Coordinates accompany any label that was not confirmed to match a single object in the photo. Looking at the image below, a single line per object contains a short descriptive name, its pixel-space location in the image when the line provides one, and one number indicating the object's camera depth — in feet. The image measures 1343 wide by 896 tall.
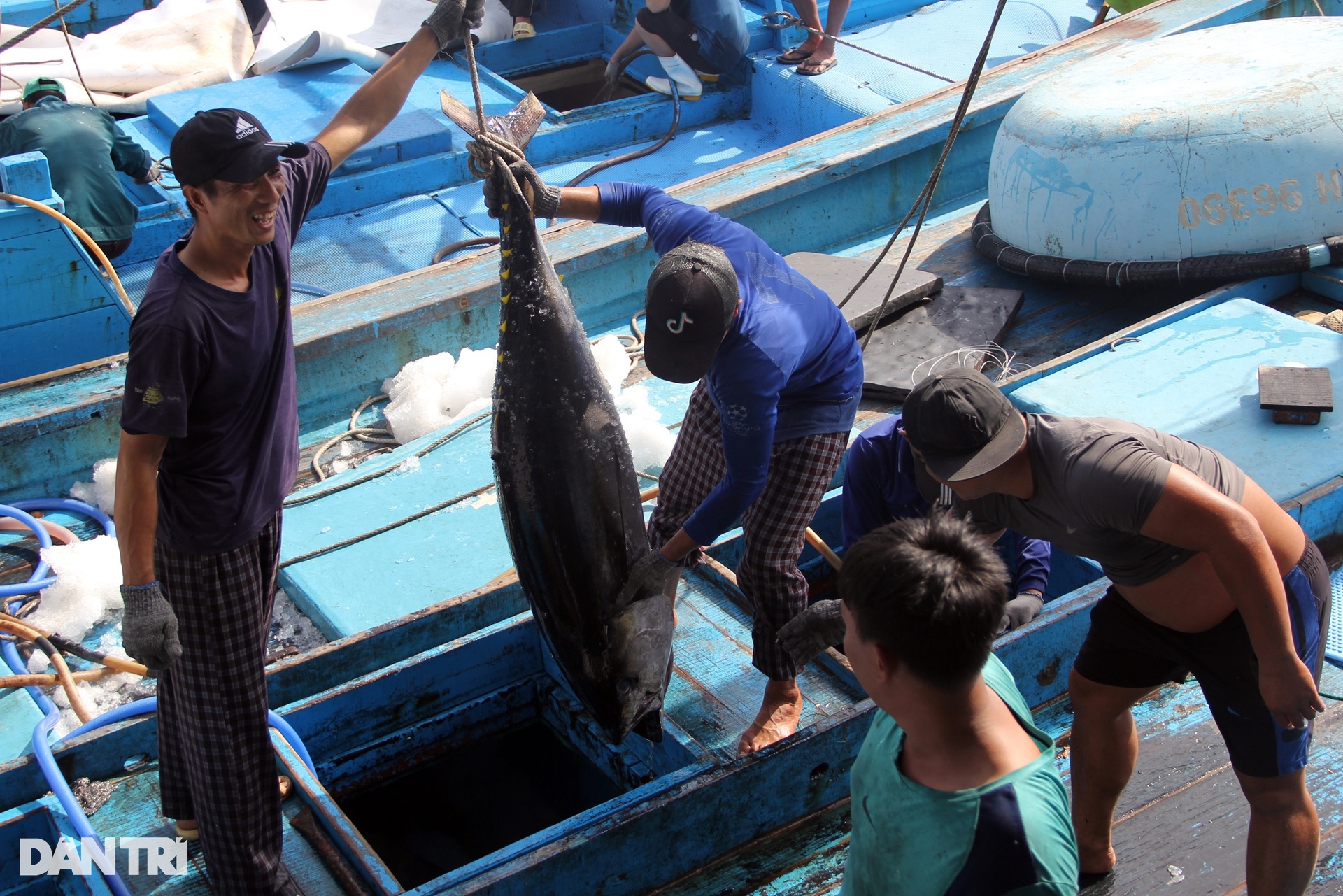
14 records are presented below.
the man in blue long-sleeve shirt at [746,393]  8.57
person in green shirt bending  17.12
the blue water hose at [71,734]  8.96
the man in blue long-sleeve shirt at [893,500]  10.94
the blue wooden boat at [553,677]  9.30
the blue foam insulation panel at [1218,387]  12.36
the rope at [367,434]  15.94
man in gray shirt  7.01
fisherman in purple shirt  7.55
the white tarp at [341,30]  24.89
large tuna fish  8.48
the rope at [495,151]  8.35
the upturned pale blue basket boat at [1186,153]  15.93
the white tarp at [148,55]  24.49
